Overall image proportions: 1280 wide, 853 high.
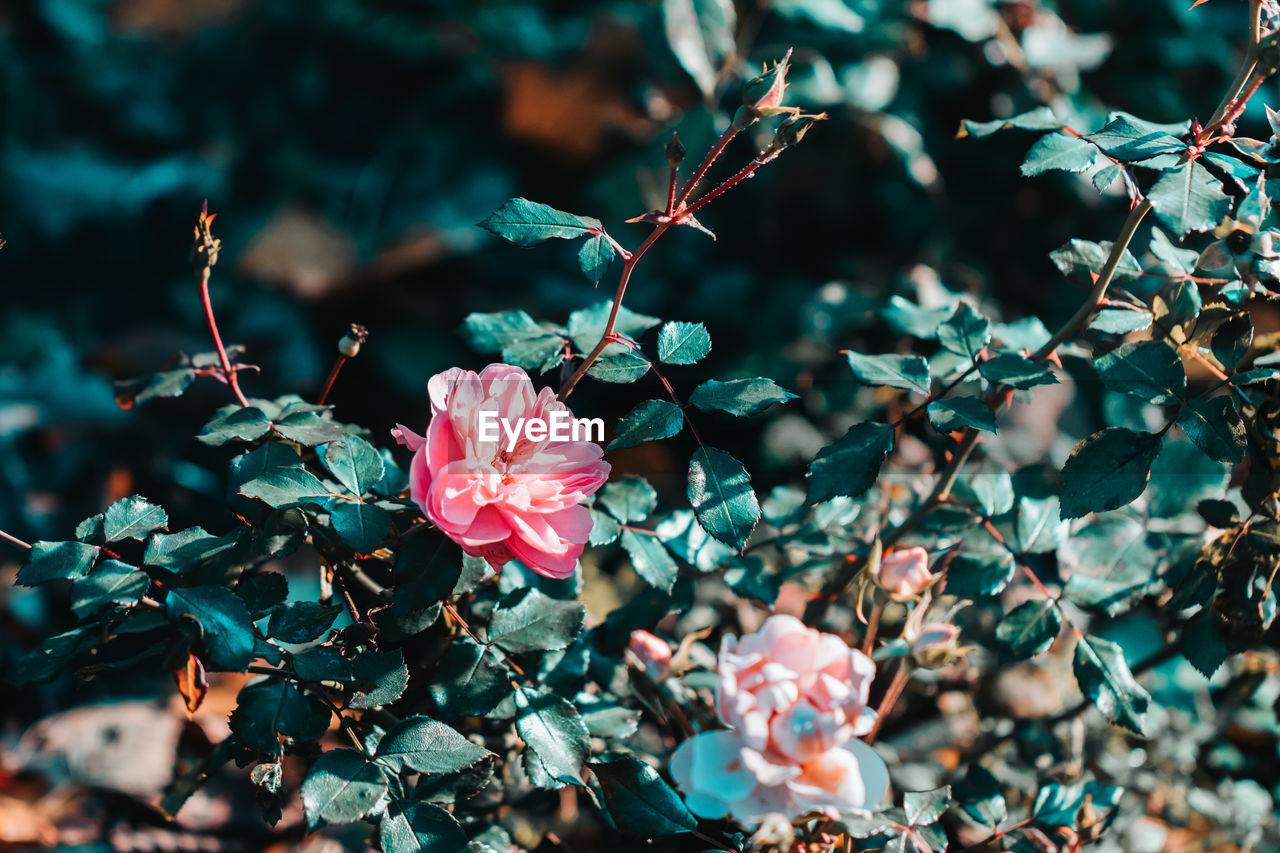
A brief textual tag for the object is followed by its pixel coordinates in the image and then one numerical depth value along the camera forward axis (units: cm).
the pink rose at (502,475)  60
